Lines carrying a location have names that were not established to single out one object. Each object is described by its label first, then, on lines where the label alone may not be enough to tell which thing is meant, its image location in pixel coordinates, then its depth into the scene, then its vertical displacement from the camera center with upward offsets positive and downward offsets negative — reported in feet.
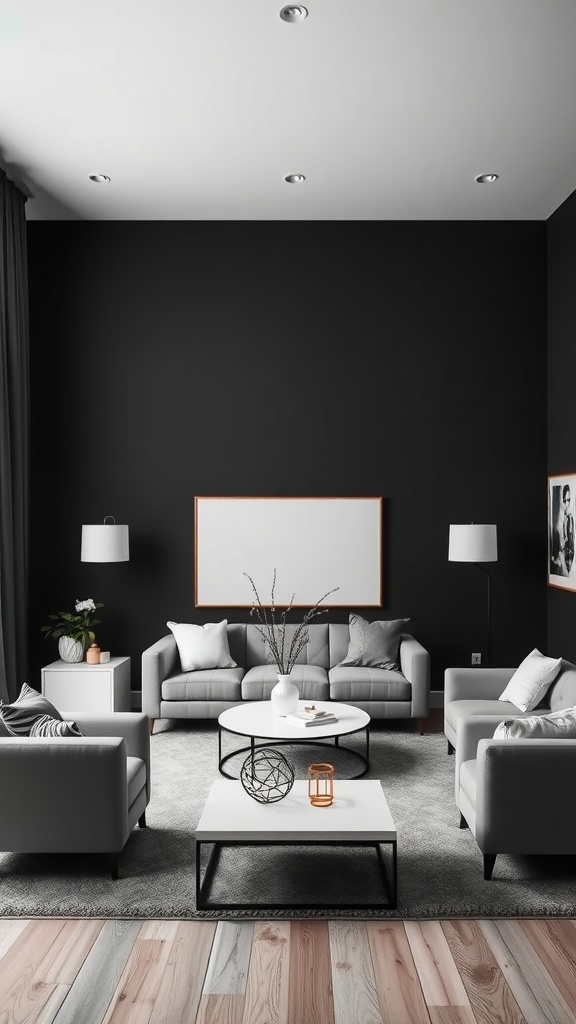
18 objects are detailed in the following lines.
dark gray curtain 18.56 +1.34
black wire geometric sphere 11.59 -4.38
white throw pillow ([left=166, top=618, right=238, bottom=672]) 19.63 -3.72
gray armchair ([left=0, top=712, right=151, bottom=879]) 11.10 -4.13
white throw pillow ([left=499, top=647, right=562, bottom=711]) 15.78 -3.78
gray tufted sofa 18.66 -4.54
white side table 19.53 -4.64
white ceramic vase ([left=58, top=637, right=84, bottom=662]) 20.10 -3.81
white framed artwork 21.74 -1.55
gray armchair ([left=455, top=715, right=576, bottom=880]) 11.09 -4.22
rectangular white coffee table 10.48 -4.43
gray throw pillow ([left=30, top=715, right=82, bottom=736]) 11.68 -3.37
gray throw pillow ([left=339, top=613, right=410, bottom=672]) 19.72 -3.74
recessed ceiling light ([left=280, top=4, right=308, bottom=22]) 12.39 +7.41
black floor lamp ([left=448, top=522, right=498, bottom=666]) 19.79 -1.30
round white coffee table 14.37 -4.32
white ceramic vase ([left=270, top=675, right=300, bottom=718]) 15.69 -3.99
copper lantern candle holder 11.44 -4.24
